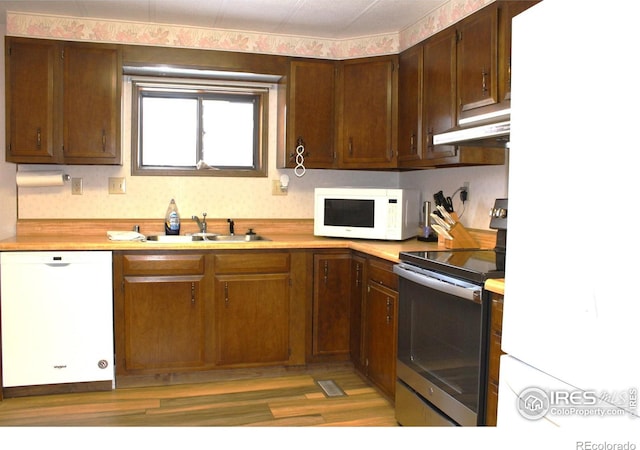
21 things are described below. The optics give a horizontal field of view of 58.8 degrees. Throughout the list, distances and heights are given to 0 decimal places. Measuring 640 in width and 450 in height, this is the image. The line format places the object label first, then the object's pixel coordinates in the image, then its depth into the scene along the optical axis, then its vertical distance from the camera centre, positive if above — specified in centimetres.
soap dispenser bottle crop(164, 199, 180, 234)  379 -18
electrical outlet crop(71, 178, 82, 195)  377 +7
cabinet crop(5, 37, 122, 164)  340 +57
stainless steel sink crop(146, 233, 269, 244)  375 -27
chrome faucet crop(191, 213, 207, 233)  388 -18
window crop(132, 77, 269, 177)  391 +49
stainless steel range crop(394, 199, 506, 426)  207 -54
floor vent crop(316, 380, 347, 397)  325 -111
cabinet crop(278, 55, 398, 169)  373 +56
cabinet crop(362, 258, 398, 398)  296 -69
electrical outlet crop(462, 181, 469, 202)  342 +7
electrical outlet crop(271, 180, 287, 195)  411 +7
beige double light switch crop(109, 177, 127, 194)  382 +8
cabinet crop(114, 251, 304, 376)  328 -68
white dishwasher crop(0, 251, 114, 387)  311 -67
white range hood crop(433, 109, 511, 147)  211 +28
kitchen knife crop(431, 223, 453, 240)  312 -17
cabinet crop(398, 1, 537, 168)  261 +62
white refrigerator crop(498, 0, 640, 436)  98 -5
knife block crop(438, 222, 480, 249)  311 -21
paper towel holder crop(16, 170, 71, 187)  360 +11
